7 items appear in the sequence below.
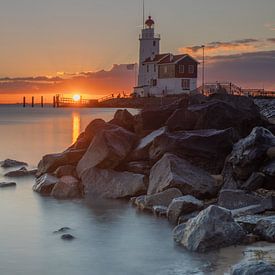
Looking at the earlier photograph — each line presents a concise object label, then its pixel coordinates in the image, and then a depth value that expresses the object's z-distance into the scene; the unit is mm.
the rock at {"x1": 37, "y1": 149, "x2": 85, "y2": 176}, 15484
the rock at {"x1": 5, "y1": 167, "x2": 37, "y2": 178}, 17062
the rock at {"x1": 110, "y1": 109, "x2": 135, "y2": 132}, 17095
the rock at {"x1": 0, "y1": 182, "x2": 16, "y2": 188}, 14995
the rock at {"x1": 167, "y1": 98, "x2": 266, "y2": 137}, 15406
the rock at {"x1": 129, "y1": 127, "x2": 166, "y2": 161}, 14398
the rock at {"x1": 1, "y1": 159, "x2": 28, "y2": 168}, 19844
